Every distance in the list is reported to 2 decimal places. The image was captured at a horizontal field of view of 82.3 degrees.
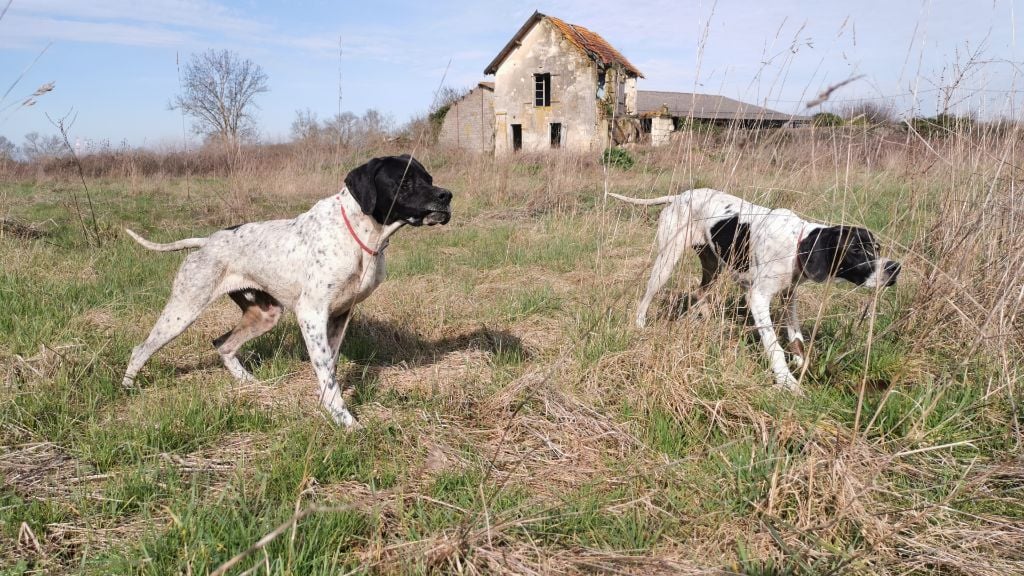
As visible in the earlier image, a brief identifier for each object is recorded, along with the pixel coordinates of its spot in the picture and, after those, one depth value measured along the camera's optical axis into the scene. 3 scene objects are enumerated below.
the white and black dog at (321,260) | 3.11
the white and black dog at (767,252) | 3.43
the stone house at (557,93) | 25.38
